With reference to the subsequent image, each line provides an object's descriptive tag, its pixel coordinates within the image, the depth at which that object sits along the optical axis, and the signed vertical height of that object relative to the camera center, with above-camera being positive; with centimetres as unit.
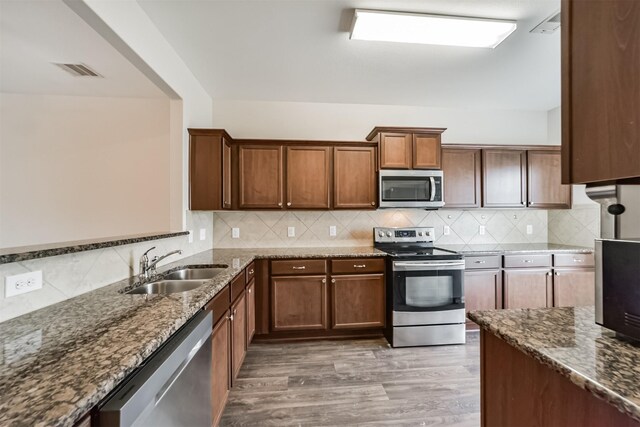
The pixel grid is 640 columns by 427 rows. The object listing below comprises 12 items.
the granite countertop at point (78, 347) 59 -40
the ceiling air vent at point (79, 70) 235 +131
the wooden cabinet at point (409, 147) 313 +81
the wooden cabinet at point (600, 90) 62 +32
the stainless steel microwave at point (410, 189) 312 +32
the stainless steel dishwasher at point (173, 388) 73 -56
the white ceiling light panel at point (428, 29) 195 +142
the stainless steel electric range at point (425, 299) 278 -85
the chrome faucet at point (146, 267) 185 -34
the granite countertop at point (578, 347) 59 -37
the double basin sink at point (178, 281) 174 -45
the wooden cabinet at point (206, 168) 274 +50
